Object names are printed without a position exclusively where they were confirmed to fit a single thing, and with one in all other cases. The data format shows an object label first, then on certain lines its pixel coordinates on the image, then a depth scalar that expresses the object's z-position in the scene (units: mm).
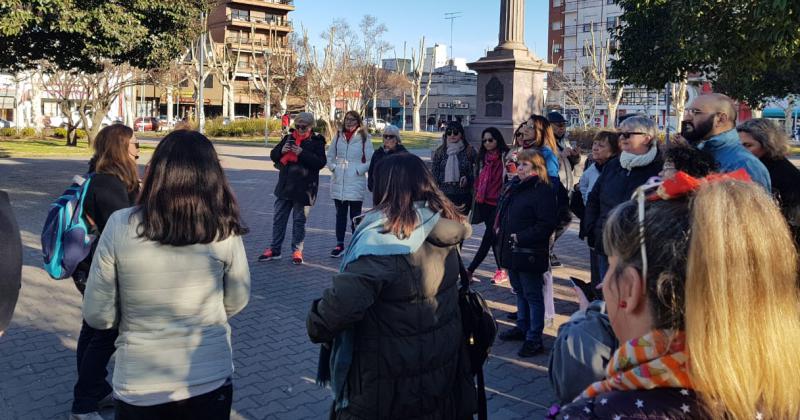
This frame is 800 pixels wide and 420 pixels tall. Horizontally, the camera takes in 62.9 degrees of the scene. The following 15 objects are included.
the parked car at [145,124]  53284
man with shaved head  4207
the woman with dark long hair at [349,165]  8664
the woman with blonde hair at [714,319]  1222
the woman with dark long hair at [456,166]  8031
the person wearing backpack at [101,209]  3821
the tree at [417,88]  65325
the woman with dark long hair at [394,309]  2771
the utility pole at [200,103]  26320
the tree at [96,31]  12258
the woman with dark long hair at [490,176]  7527
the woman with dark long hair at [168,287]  2713
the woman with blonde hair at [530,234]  5281
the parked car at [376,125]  61891
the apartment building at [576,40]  69000
